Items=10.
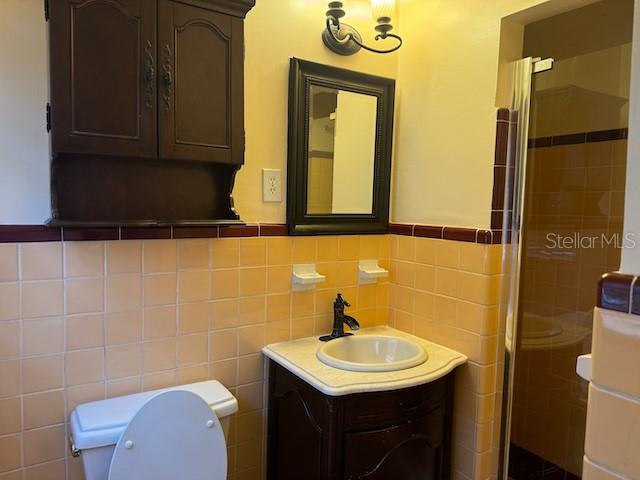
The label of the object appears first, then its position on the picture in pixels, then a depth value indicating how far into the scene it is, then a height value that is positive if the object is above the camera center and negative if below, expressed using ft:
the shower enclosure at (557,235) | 5.77 -0.28
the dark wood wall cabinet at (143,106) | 4.22 +0.93
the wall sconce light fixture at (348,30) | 5.86 +2.31
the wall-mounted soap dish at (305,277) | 6.15 -0.91
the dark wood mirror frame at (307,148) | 6.01 +0.81
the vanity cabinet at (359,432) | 4.94 -2.50
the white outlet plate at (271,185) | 5.92 +0.28
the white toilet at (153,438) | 4.45 -2.28
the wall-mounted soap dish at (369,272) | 6.75 -0.90
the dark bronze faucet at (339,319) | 6.34 -1.48
